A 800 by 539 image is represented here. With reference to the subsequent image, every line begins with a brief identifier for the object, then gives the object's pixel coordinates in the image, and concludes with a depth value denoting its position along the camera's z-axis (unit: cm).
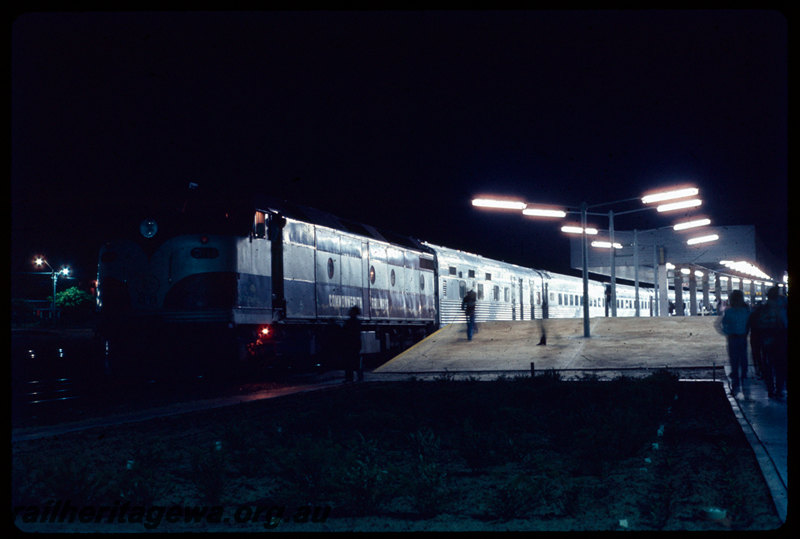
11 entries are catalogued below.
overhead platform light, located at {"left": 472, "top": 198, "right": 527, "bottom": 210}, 2317
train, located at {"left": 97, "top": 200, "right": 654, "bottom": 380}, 1593
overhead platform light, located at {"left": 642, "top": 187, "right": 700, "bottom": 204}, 2356
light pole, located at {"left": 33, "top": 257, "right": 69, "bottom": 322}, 6082
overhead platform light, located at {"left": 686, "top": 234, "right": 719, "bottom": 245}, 3544
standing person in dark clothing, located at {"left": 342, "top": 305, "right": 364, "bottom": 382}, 1806
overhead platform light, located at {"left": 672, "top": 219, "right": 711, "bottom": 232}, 3105
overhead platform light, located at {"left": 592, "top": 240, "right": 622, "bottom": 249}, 3449
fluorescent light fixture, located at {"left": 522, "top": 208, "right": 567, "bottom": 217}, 2517
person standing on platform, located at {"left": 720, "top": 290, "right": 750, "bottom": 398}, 1274
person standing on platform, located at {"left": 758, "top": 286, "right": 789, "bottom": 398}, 1174
